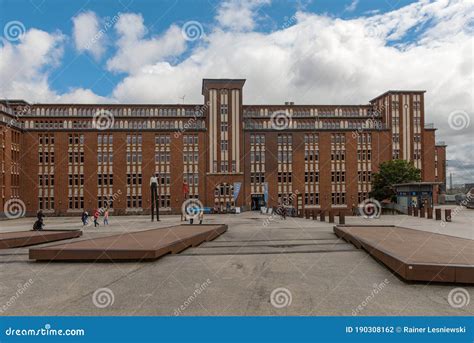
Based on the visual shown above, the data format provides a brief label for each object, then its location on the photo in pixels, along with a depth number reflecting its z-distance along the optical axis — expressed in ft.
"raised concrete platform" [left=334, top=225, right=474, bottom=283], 26.68
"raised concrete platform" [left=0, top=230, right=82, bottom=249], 51.62
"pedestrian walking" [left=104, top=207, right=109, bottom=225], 103.98
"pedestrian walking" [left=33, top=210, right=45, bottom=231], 69.46
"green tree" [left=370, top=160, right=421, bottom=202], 183.42
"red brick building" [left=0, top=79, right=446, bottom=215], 201.46
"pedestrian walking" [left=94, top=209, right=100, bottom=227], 101.30
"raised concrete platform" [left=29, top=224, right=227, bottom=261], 37.06
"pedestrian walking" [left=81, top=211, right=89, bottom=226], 105.66
